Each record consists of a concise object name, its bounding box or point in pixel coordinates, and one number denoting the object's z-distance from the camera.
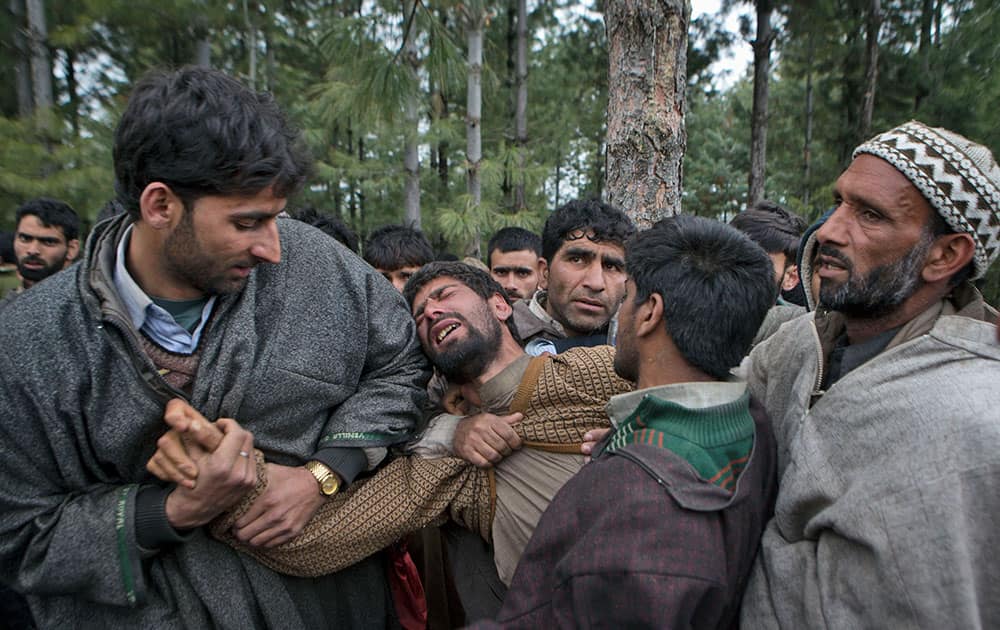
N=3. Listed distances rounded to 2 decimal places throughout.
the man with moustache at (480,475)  1.74
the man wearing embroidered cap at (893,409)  1.13
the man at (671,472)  1.15
